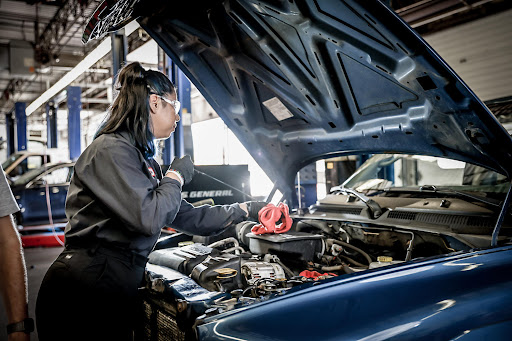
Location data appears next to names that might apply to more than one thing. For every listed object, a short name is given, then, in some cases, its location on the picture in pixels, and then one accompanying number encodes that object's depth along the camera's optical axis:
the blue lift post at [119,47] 5.59
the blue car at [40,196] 7.72
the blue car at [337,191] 1.12
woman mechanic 1.36
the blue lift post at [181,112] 5.74
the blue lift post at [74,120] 10.98
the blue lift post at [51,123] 12.30
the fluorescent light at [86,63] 5.79
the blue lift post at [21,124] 13.03
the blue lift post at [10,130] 13.61
